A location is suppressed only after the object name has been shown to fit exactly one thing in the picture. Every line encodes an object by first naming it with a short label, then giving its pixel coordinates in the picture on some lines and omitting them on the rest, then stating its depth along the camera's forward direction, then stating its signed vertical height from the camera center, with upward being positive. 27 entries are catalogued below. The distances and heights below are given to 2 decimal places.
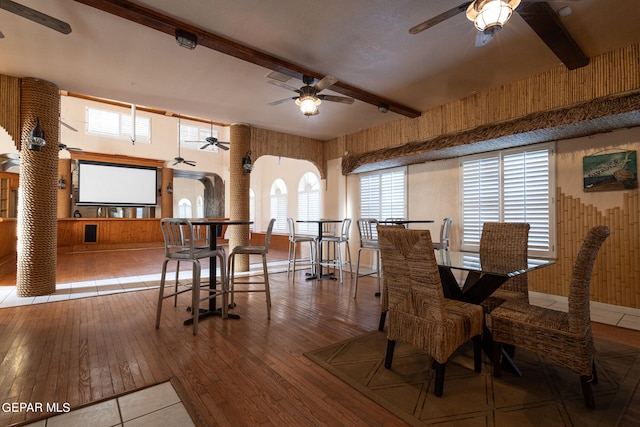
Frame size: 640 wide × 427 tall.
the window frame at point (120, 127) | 9.16 +2.67
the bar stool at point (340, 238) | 4.99 -0.39
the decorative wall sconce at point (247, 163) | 5.72 +0.93
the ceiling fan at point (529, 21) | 1.98 +1.54
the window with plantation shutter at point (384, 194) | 5.73 +0.39
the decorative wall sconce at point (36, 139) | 3.80 +0.92
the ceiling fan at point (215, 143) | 7.99 +1.89
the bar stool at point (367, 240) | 4.03 -0.35
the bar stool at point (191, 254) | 2.82 -0.38
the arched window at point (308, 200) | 9.38 +0.44
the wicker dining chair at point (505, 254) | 2.43 -0.35
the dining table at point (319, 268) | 5.13 -0.89
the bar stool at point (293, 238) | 5.12 -0.39
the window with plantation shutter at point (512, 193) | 3.90 +0.29
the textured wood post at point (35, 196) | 3.91 +0.23
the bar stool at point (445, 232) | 4.18 -0.25
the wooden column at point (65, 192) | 8.93 +0.64
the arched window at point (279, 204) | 10.62 +0.36
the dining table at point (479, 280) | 2.08 -0.50
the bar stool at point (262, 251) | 3.23 -0.39
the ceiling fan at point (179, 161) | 9.67 +1.70
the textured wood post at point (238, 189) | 5.77 +0.46
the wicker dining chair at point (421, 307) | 1.82 -0.60
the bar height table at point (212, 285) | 3.14 -0.77
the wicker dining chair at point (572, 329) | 1.69 -0.67
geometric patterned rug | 1.66 -1.07
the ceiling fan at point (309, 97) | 3.37 +1.30
